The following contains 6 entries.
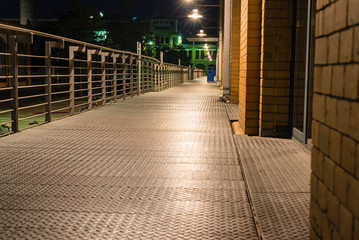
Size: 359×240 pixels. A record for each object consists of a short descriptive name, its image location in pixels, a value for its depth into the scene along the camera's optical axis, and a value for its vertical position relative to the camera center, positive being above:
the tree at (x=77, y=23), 37.03 +4.61
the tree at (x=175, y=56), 80.19 +4.11
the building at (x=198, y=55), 118.19 +6.39
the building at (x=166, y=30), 119.44 +13.12
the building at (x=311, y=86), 1.50 -0.04
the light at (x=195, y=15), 20.88 +3.04
